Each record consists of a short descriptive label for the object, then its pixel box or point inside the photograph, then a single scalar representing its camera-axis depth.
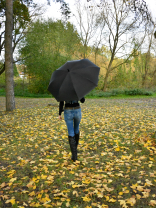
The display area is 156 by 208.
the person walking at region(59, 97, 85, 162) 3.75
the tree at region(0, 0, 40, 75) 11.91
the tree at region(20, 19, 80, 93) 19.97
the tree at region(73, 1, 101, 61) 24.53
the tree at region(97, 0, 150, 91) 21.70
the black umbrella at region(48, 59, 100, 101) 3.54
